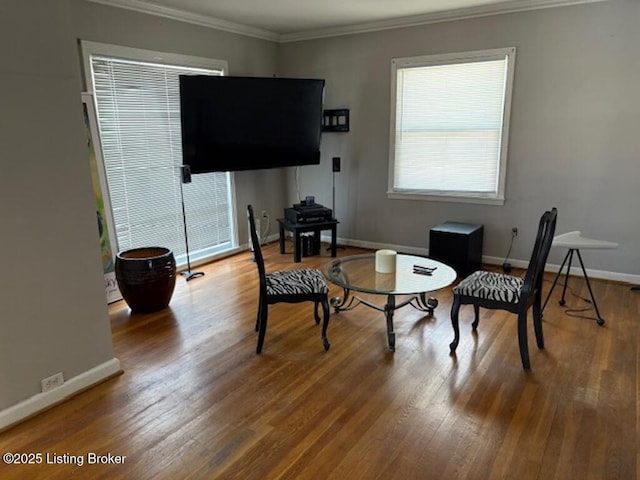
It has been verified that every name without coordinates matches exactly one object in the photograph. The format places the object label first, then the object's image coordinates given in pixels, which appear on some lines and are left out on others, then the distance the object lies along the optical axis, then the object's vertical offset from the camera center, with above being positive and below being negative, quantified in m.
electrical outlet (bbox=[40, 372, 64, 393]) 2.45 -1.25
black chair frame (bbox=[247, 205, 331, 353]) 2.94 -0.98
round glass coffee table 3.01 -0.93
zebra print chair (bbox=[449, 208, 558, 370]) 2.69 -0.92
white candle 3.28 -0.84
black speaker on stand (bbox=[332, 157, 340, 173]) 5.33 -0.23
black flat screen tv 4.36 +0.24
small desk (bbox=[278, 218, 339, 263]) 5.09 -0.95
